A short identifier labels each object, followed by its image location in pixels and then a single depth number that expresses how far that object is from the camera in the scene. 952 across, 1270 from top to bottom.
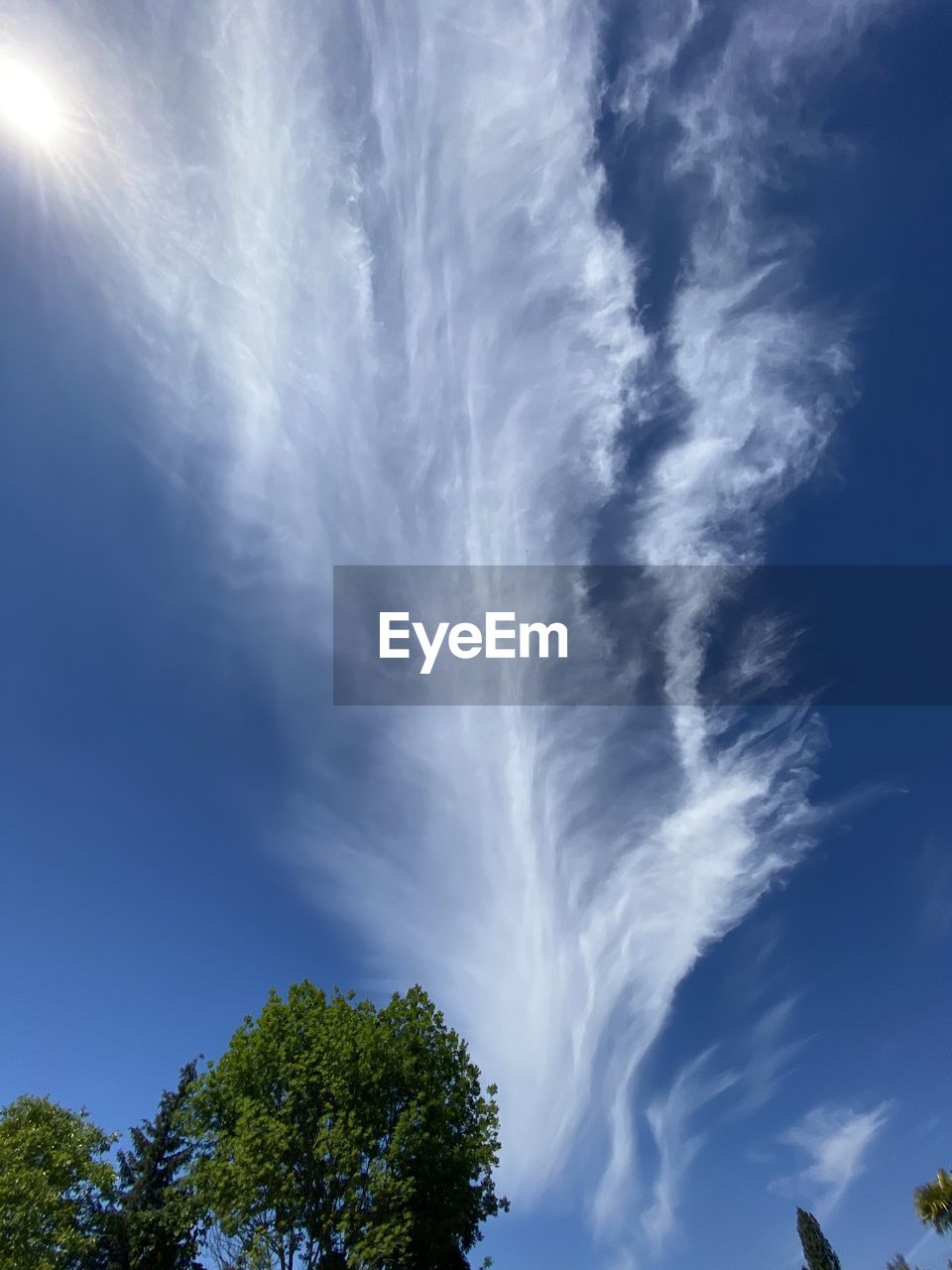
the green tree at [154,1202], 35.72
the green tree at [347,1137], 21.53
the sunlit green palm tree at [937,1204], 44.62
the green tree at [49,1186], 29.28
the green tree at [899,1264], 59.28
